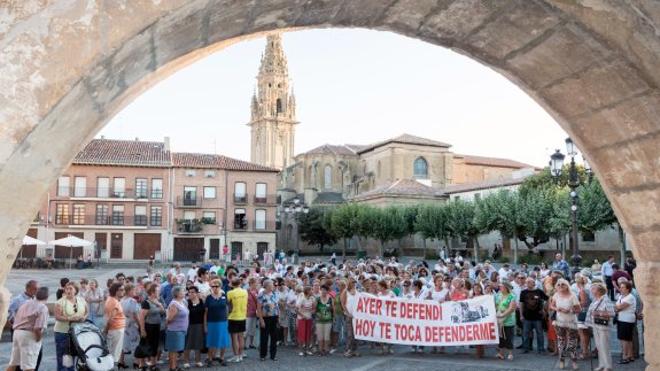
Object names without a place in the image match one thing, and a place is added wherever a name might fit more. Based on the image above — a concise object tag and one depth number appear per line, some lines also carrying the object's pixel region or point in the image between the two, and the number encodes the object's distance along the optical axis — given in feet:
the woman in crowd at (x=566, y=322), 34.73
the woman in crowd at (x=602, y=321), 32.30
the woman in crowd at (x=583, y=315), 36.94
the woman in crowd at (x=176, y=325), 33.68
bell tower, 331.77
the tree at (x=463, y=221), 157.79
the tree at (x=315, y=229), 219.41
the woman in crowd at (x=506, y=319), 38.55
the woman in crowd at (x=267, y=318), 38.40
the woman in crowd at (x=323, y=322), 40.32
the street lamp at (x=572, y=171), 56.49
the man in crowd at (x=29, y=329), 25.93
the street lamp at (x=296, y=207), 133.54
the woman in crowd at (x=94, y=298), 40.93
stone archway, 6.23
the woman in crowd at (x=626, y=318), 34.45
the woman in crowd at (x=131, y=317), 35.37
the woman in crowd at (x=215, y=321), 36.22
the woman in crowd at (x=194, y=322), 35.78
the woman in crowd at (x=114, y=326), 30.66
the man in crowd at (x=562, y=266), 67.05
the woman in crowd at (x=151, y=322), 33.99
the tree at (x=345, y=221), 193.06
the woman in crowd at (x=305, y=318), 41.16
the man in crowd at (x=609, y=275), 60.83
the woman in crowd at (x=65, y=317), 27.35
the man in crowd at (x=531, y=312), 39.24
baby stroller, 25.24
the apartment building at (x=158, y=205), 173.17
